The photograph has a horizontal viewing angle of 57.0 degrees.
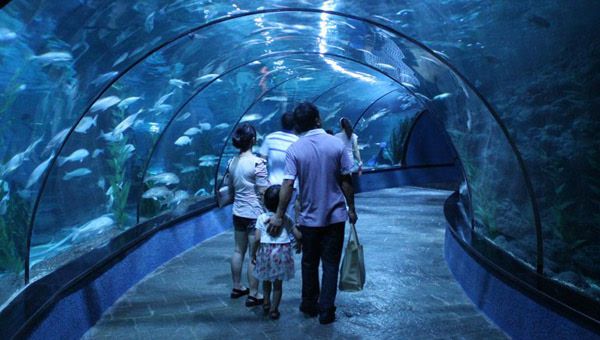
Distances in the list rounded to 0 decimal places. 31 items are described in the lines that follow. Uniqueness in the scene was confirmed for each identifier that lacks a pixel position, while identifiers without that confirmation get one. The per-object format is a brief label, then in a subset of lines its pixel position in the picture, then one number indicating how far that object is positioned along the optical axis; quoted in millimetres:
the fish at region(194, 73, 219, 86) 10480
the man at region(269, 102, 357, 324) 4996
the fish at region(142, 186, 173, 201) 10039
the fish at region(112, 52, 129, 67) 6735
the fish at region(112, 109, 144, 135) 8902
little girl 5082
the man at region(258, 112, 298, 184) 5863
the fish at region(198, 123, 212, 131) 12764
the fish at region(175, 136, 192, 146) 11823
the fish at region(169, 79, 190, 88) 10120
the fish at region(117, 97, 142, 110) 8977
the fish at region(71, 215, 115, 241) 8039
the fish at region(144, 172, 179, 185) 10420
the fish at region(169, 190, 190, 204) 11766
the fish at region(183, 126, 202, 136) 12077
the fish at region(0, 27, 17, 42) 4267
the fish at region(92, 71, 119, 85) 6534
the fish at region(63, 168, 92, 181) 7855
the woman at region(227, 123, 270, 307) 5660
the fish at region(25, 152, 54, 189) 5750
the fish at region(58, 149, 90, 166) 7539
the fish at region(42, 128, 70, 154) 6131
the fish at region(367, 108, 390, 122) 23547
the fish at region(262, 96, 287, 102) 16602
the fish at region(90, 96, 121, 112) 7629
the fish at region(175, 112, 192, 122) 11102
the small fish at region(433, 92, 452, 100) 8731
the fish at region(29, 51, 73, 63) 5175
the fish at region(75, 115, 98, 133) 7487
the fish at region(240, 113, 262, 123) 15641
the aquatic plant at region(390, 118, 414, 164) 21653
